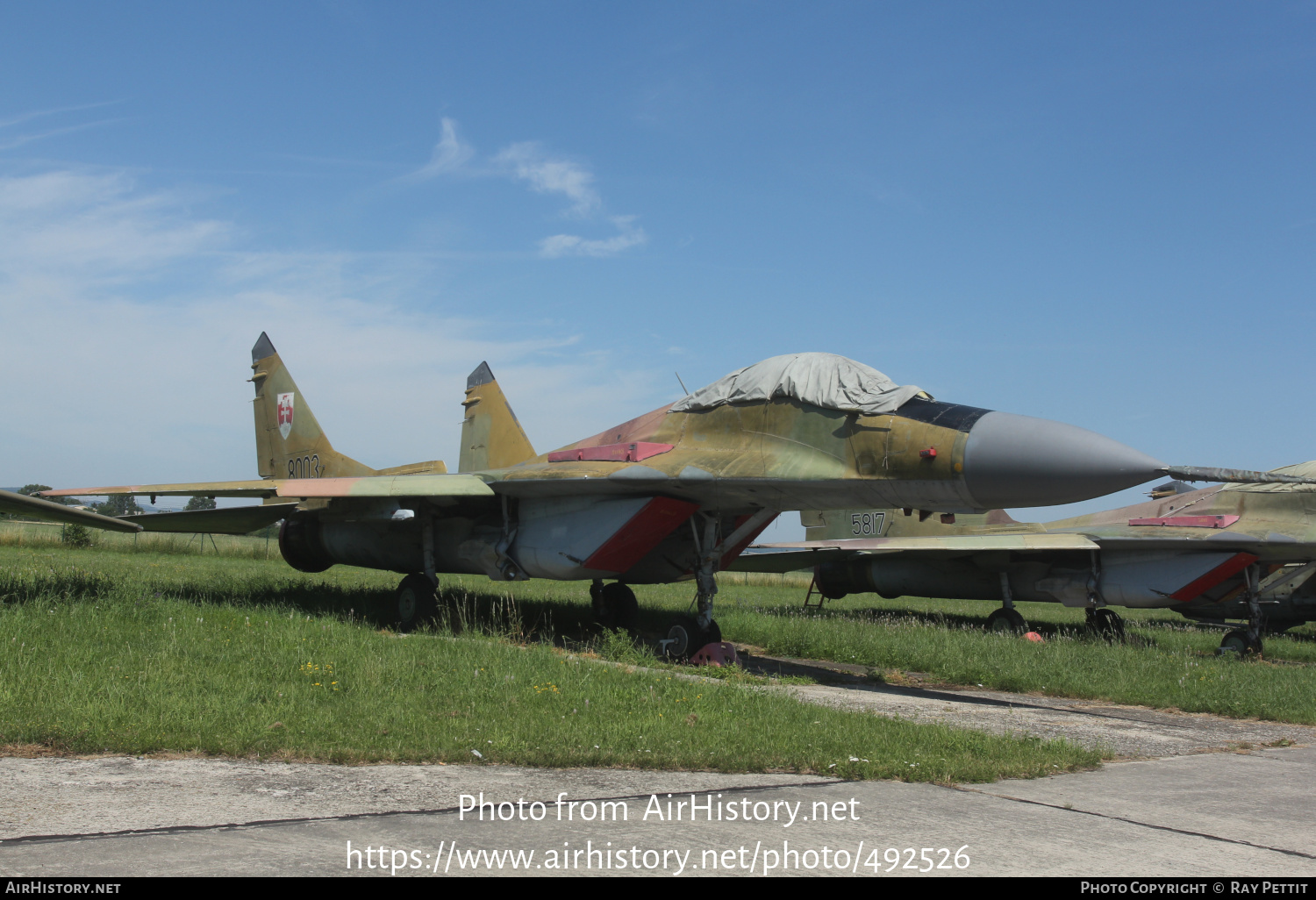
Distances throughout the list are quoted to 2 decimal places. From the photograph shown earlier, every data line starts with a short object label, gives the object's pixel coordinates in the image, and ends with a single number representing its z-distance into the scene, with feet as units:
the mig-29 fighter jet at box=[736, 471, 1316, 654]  50.57
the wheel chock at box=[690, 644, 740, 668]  31.81
